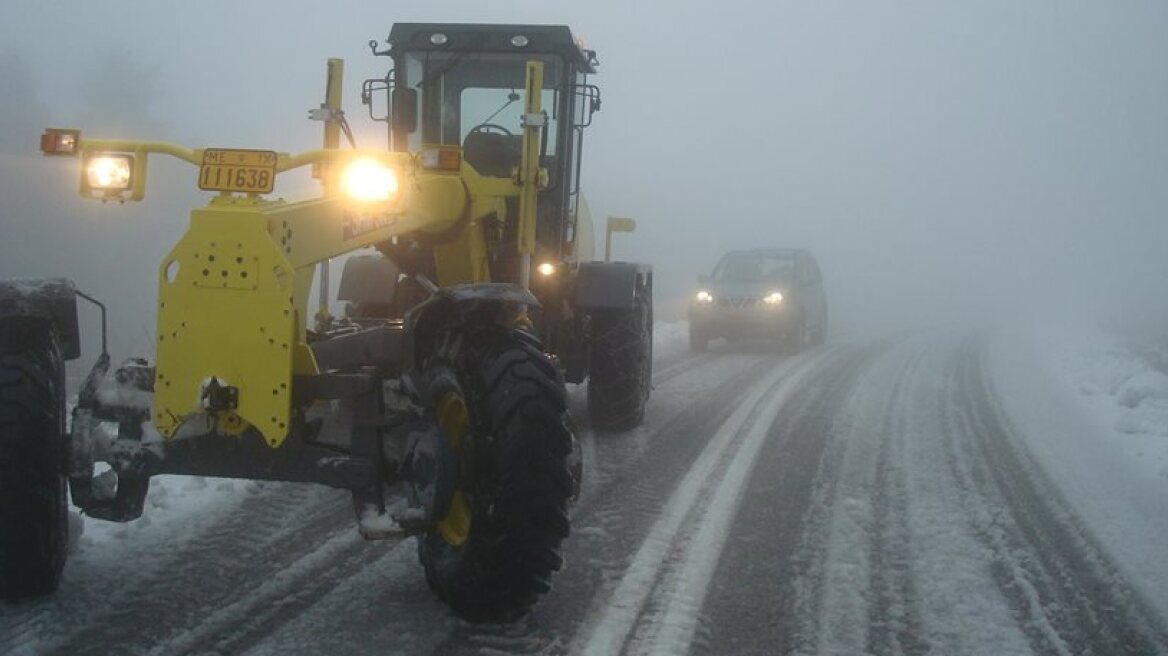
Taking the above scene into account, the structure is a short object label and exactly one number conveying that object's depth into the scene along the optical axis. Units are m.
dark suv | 18.42
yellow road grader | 4.05
